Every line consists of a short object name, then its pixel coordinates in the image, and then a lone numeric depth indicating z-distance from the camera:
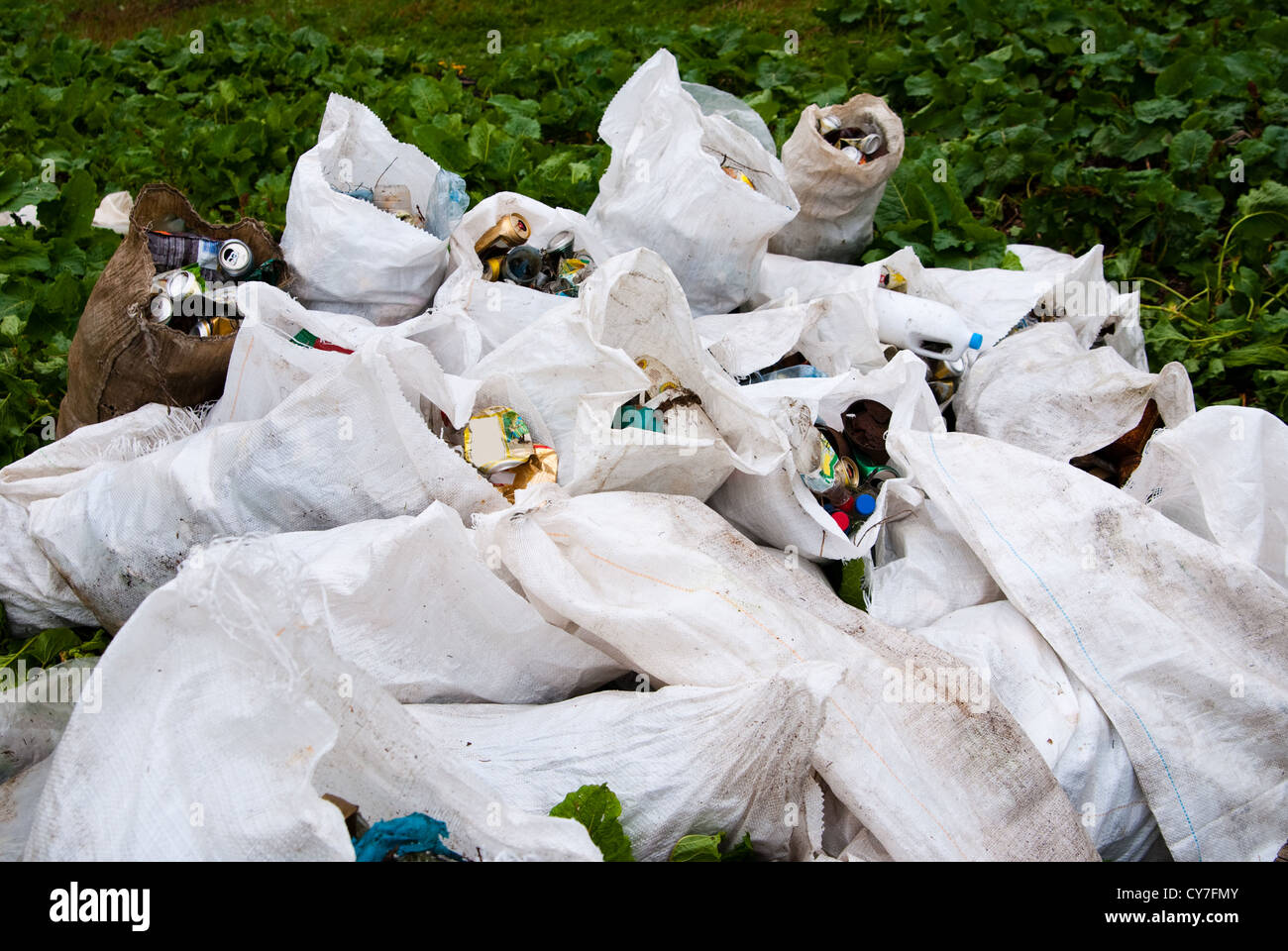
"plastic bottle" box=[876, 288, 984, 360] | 2.35
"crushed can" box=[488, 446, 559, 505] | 1.91
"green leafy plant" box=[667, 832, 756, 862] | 1.37
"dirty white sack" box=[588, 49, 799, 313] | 2.33
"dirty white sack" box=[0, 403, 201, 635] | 1.87
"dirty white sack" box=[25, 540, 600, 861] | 1.17
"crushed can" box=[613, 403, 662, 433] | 1.88
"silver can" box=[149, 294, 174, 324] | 2.05
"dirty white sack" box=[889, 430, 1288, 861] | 1.64
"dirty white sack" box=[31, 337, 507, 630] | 1.78
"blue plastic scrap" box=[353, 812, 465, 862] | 1.24
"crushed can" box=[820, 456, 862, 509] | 2.03
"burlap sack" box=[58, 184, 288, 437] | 2.02
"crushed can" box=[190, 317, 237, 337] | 2.10
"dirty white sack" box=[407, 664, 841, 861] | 1.39
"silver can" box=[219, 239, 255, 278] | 2.19
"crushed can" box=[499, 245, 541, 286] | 2.37
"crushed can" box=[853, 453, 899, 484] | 2.12
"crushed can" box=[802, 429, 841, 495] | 1.96
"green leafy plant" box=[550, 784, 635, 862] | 1.33
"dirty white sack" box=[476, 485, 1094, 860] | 1.47
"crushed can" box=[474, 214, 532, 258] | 2.39
